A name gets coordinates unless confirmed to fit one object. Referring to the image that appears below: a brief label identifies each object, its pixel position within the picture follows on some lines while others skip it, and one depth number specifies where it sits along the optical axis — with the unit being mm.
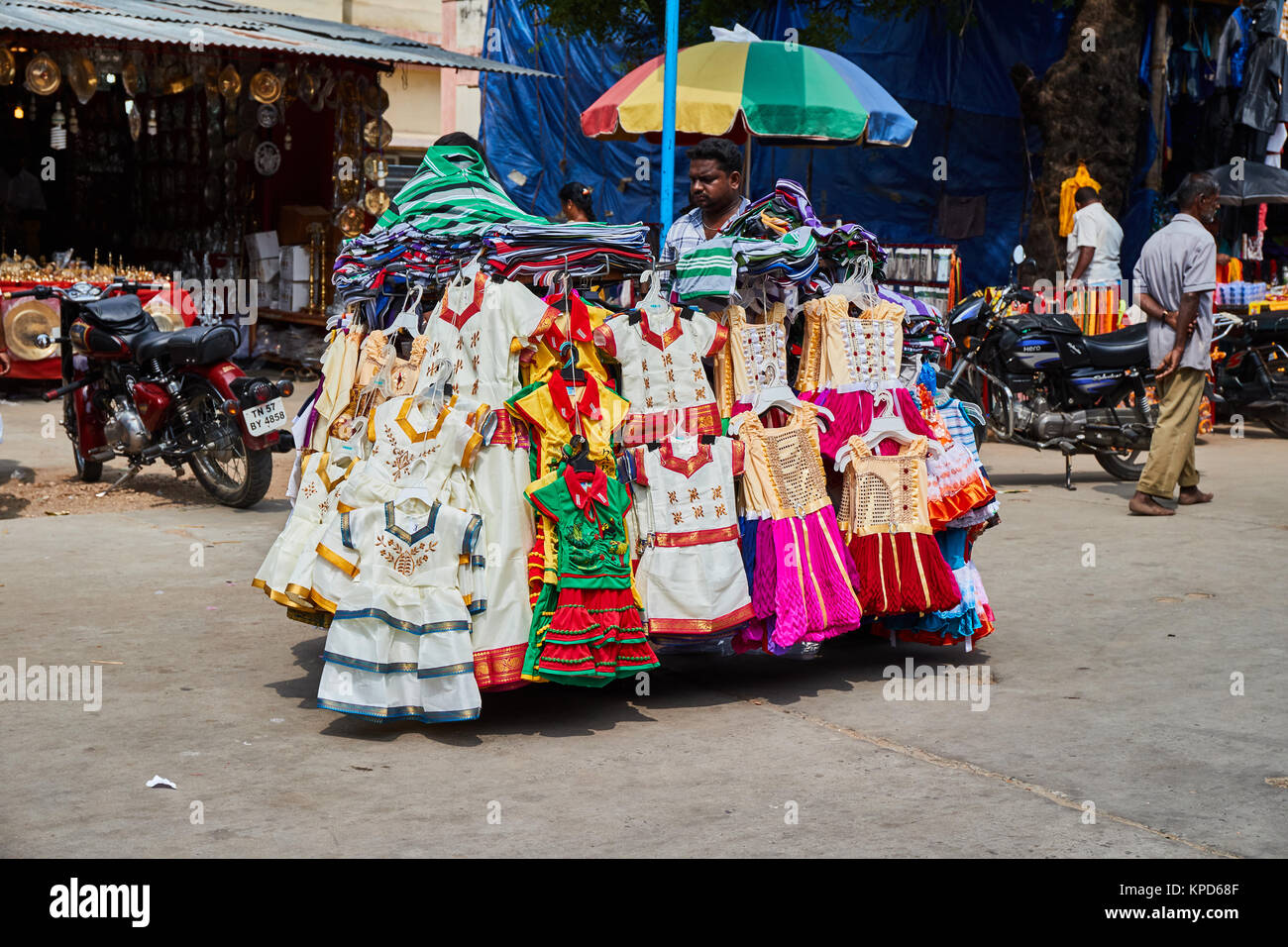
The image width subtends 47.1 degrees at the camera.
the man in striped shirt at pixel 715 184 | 5902
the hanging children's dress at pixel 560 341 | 4992
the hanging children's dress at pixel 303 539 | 4988
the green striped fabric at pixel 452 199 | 5289
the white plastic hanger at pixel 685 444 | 5102
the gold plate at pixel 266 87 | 15656
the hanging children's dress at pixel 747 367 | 5379
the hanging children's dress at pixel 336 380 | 5473
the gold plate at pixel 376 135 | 16859
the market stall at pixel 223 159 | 15422
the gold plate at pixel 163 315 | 10273
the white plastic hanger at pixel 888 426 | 5477
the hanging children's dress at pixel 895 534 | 5414
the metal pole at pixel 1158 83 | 15117
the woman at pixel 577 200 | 9156
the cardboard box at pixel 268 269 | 17641
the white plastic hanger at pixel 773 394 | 5375
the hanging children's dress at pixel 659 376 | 5125
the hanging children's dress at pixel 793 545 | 5191
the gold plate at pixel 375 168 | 17078
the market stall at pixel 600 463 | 4738
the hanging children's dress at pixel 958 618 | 5625
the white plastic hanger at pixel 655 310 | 5148
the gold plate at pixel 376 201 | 16797
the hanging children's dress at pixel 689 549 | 5027
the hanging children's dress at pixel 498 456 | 4777
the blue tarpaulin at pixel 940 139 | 16953
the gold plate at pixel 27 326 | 12953
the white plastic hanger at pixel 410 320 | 5387
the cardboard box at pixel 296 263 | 17156
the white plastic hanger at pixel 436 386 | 4930
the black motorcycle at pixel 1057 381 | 10055
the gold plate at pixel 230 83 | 15422
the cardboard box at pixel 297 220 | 17641
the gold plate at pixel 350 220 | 16750
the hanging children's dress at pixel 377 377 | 5316
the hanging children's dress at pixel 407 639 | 4625
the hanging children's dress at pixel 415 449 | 4816
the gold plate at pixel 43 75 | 13953
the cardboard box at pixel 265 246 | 17672
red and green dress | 4723
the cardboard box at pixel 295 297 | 17125
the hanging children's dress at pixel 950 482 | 5570
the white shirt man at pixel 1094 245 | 13531
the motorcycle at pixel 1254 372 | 12414
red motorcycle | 8461
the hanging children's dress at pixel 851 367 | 5516
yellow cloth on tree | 14312
